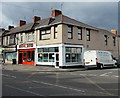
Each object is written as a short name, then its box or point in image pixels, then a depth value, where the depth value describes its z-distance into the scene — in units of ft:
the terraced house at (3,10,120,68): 71.77
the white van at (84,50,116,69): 69.98
